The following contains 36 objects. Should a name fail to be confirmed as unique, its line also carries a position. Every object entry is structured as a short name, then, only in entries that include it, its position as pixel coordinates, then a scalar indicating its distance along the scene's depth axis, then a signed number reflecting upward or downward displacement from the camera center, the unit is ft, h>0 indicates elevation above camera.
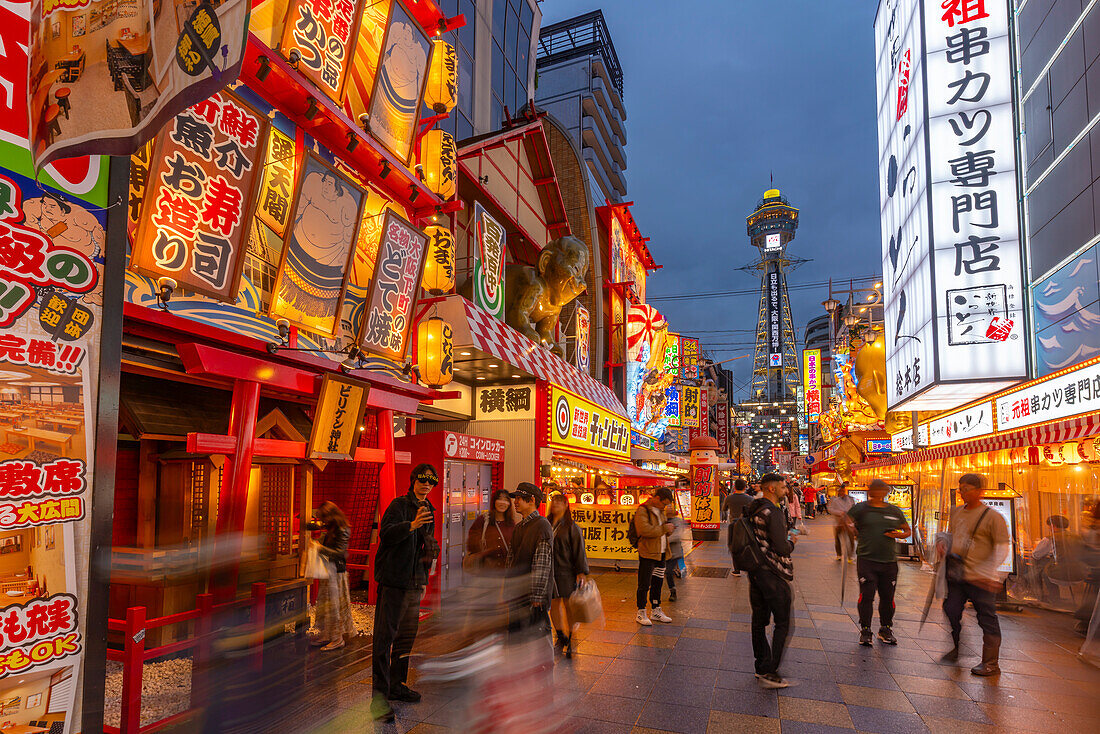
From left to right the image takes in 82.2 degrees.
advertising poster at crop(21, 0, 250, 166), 10.56 +6.09
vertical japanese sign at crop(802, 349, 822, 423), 179.42 +14.50
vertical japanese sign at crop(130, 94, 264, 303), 20.97 +8.08
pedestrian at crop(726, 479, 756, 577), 42.01 -5.00
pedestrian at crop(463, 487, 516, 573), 18.25 -3.26
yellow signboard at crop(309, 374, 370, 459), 28.55 +0.45
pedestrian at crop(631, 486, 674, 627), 29.86 -5.61
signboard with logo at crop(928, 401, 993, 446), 48.67 +0.45
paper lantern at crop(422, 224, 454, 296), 38.11 +10.04
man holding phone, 18.25 -4.53
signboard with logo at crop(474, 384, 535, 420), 48.73 +2.01
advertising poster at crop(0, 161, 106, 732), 11.82 -0.25
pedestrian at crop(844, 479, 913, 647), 26.20 -5.26
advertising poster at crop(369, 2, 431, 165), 31.96 +18.18
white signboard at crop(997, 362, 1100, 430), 32.30 +1.81
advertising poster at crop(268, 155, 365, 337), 26.78 +7.84
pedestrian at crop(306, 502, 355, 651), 24.94 -6.00
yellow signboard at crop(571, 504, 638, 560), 47.09 -7.54
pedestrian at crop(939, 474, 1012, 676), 22.44 -4.91
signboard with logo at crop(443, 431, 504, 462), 35.81 -1.21
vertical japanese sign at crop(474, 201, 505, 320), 43.19 +11.64
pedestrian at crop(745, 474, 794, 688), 20.92 -5.32
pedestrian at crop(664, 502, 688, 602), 36.32 -7.00
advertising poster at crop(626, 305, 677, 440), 85.15 +9.32
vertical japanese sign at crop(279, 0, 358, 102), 26.61 +17.01
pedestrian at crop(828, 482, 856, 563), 40.73 -6.17
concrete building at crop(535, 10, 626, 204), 189.16 +107.29
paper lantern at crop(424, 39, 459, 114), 37.83 +21.01
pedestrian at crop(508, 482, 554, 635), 16.89 -3.71
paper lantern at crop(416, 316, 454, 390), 36.09 +4.37
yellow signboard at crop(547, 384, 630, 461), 49.11 +0.17
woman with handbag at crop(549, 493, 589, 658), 21.67 -4.67
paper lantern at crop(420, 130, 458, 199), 37.83 +16.05
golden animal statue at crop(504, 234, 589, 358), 52.54 +12.32
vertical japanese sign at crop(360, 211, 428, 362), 32.07 +7.29
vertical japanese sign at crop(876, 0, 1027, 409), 45.93 +17.09
